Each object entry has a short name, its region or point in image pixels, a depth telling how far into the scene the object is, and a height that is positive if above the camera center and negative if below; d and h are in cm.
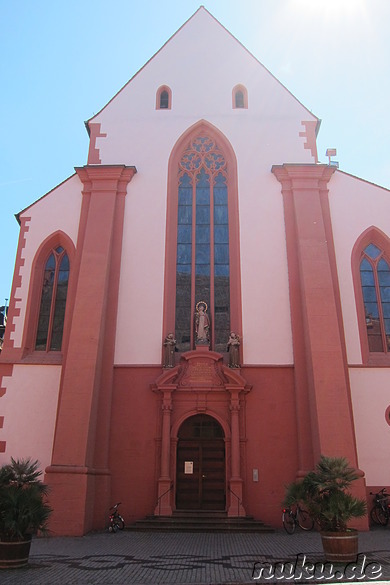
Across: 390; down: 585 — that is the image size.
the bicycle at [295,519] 1320 -34
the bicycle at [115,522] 1347 -44
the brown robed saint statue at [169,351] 1561 +425
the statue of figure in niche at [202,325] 1597 +510
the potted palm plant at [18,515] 845 -19
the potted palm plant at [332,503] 849 +4
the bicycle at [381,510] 1395 -10
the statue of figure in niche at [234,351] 1556 +426
